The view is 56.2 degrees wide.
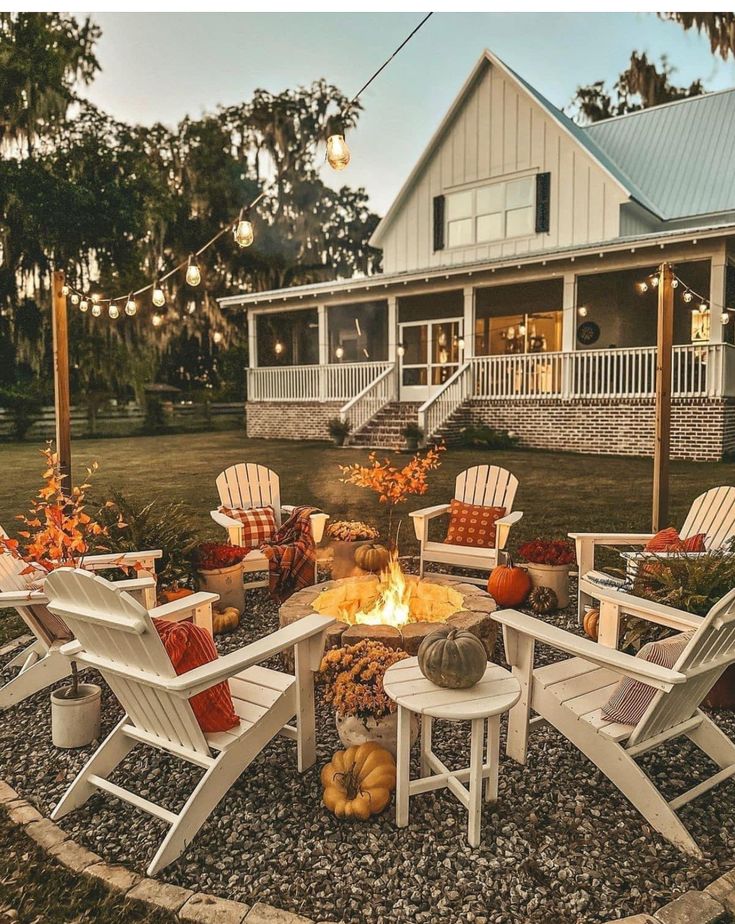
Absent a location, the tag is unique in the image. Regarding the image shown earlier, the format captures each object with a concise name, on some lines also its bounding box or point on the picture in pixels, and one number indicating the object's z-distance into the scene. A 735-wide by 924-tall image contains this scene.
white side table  2.26
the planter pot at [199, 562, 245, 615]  4.47
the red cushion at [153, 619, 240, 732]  2.35
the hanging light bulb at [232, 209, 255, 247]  4.17
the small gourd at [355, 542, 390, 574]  4.75
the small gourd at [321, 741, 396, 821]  2.39
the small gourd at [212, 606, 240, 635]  4.27
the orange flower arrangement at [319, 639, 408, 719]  2.62
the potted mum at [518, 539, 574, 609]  4.61
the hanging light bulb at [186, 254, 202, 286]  4.95
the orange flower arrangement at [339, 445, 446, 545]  4.95
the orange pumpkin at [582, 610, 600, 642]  3.96
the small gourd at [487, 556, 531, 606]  4.55
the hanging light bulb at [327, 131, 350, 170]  3.54
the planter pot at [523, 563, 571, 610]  4.61
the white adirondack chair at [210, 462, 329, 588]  5.52
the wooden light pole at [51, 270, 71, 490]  4.64
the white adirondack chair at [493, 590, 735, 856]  2.24
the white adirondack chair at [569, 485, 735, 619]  4.30
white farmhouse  12.09
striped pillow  2.39
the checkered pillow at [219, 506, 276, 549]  5.25
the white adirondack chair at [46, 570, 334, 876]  2.18
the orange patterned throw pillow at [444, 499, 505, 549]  5.20
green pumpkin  2.37
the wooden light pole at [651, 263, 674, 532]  4.98
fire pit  3.42
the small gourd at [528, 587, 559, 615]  4.54
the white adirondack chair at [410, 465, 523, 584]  5.00
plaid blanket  4.84
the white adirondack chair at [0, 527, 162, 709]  3.16
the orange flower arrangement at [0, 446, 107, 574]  3.03
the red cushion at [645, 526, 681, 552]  4.09
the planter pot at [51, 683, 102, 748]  2.91
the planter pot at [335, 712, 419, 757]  2.66
